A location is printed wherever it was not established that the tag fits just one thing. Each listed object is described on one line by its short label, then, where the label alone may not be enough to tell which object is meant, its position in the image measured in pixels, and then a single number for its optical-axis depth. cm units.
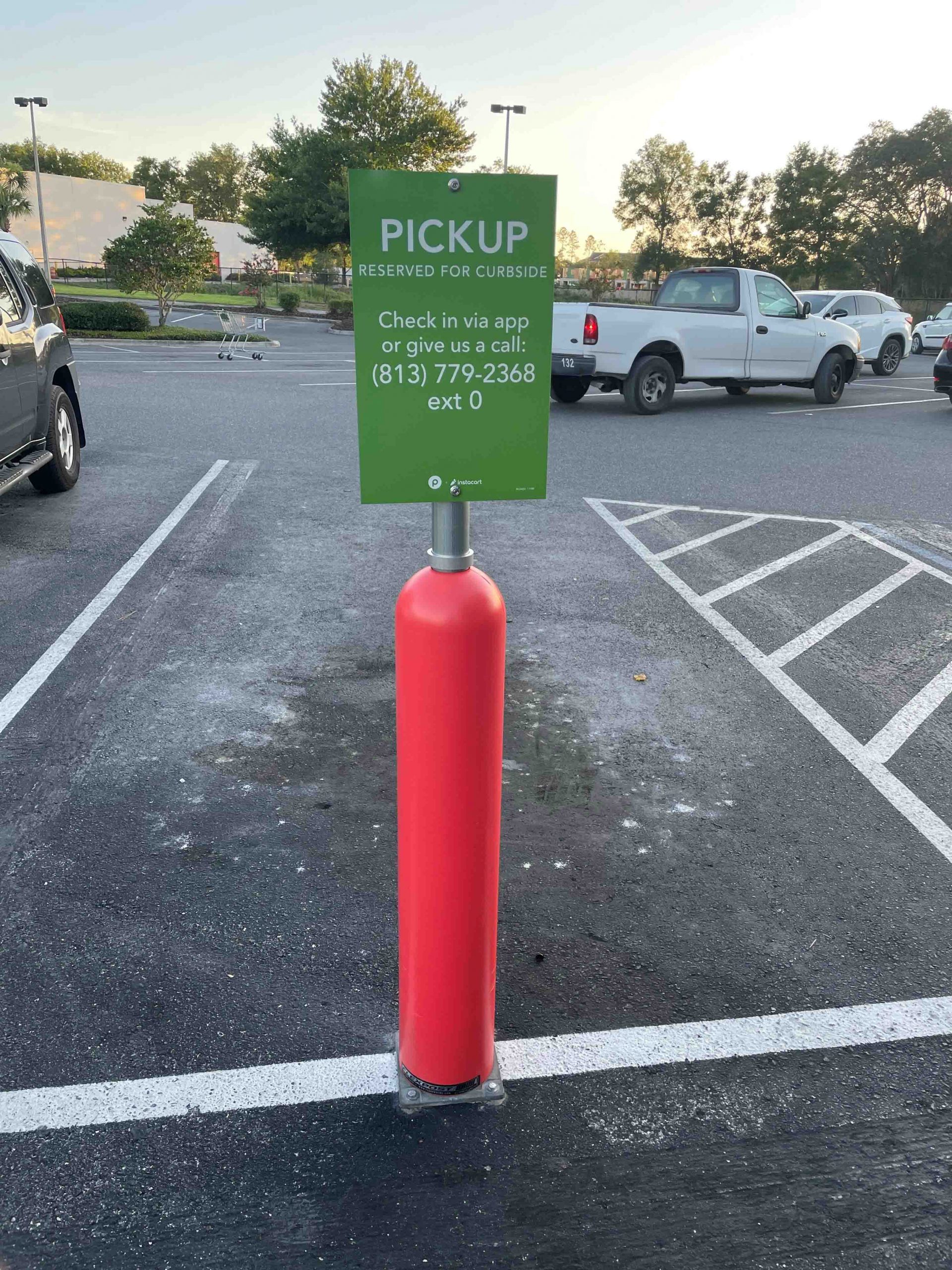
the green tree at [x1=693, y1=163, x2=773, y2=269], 5900
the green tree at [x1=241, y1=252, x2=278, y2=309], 4661
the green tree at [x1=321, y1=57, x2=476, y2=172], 5222
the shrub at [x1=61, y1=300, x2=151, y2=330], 2611
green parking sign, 201
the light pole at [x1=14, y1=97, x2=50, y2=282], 3772
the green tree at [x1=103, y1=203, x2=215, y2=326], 2703
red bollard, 213
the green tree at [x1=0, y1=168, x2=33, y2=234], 5341
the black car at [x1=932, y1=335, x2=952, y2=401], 1542
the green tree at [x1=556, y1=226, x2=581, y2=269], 11156
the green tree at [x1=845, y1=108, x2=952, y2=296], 5328
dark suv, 697
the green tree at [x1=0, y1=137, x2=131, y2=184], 10050
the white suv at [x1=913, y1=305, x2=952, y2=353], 2933
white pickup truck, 1338
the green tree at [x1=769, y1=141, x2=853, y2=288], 5500
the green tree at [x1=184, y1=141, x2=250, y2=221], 10869
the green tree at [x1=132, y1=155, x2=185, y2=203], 9762
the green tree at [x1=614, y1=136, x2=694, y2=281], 6506
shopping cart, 2252
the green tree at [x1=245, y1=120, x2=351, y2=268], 4572
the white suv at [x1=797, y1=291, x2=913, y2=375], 2056
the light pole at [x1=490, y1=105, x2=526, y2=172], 4328
